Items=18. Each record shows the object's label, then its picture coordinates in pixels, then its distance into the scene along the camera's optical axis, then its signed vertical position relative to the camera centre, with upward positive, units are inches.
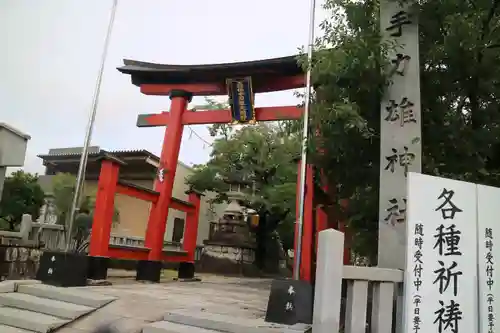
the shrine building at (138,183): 667.4 +79.1
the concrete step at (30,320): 152.0 -39.6
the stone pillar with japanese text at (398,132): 149.6 +48.0
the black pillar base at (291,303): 159.2 -23.7
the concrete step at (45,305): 168.6 -36.5
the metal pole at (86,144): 233.0 +52.5
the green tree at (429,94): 158.1 +68.7
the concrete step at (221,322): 144.4 -31.8
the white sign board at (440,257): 110.0 +0.4
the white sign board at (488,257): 114.1 +1.9
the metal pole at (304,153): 185.7 +43.5
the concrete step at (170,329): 146.2 -35.1
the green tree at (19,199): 569.6 +31.4
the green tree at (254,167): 544.4 +104.9
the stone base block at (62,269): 222.2 -25.8
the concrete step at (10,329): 152.4 -42.7
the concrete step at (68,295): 184.1 -33.9
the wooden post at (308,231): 269.7 +11.1
